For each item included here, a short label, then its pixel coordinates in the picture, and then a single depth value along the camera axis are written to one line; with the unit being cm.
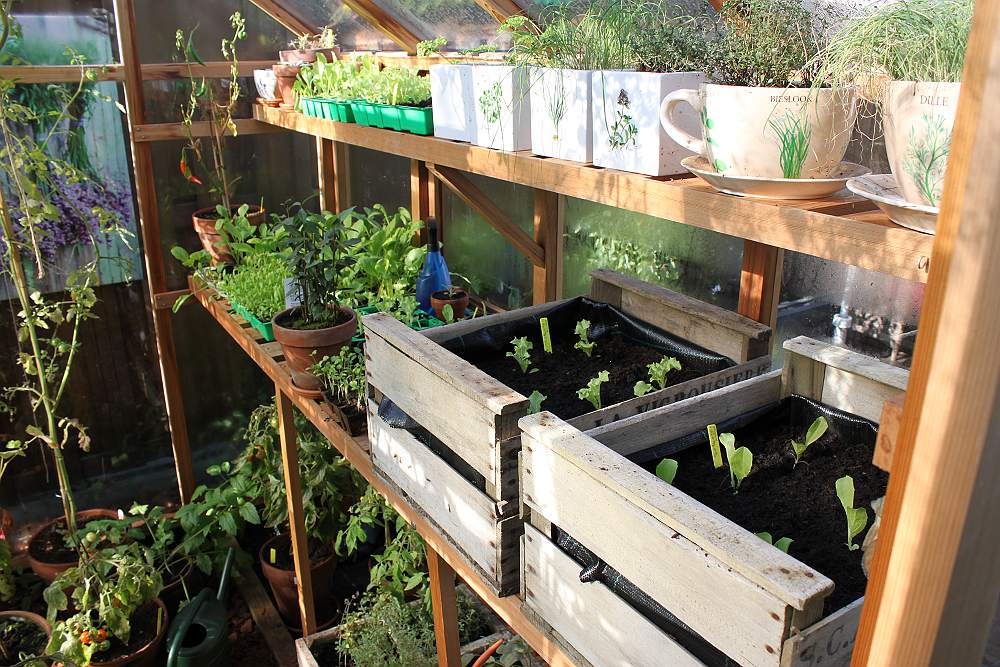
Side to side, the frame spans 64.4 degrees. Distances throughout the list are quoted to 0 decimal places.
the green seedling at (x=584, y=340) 153
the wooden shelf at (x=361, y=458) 117
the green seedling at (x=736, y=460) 106
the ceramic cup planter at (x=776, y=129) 86
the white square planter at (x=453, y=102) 146
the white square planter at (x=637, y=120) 106
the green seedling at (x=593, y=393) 129
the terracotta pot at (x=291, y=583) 292
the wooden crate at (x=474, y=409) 115
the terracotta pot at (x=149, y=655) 265
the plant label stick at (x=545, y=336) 155
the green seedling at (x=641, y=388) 131
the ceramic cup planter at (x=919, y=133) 69
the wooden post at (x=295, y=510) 229
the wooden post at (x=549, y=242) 208
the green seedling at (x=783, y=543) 93
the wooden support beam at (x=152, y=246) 292
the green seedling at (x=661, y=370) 135
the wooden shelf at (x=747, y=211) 79
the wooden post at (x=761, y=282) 148
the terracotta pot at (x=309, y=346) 183
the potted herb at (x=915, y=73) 70
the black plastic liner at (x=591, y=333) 144
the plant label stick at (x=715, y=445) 113
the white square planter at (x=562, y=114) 119
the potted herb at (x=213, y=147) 295
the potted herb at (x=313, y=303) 185
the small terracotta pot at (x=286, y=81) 269
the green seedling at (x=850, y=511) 96
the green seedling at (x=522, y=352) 146
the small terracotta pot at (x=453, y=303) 198
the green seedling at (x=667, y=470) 107
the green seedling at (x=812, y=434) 114
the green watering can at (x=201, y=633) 268
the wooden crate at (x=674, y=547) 77
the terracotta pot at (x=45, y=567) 296
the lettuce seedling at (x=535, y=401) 128
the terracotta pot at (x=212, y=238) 289
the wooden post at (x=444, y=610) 150
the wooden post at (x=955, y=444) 50
